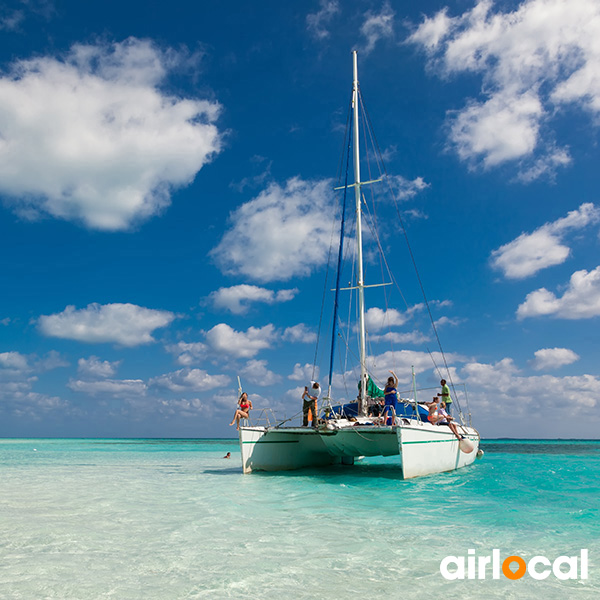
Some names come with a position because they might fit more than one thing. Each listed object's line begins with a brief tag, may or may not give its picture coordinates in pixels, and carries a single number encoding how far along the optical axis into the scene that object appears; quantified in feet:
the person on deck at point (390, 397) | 43.79
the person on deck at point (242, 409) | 48.38
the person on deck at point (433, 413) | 52.26
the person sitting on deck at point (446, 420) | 51.44
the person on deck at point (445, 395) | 57.87
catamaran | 42.63
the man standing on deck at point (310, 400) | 48.89
